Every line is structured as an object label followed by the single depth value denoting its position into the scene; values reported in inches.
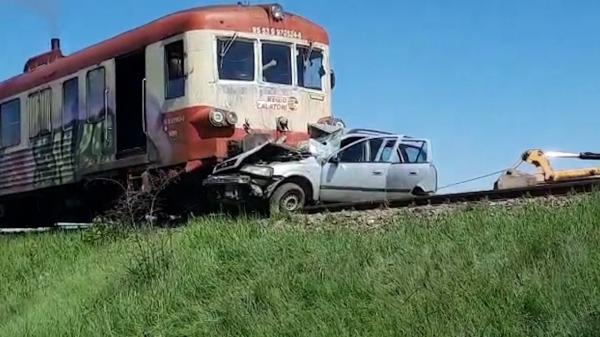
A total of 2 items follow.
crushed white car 491.8
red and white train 530.6
